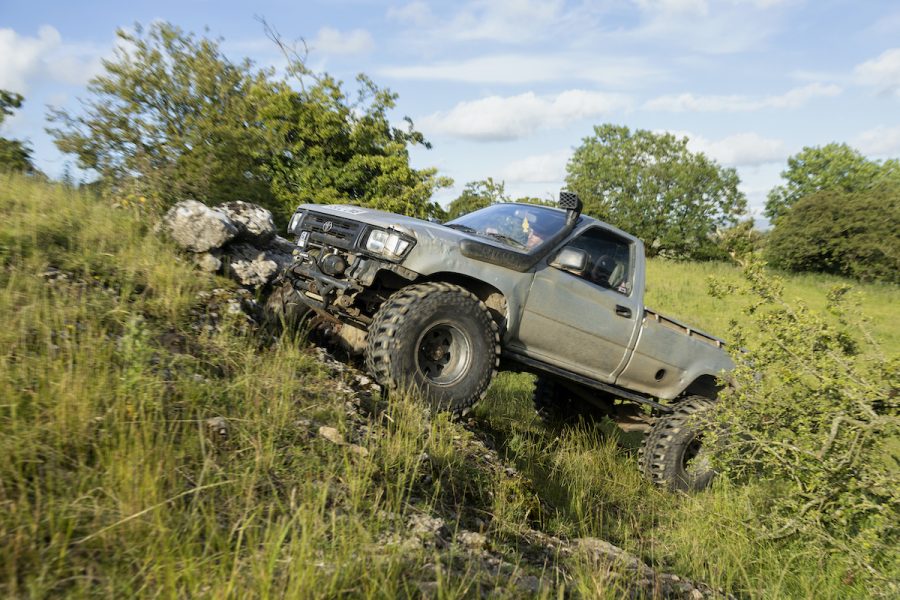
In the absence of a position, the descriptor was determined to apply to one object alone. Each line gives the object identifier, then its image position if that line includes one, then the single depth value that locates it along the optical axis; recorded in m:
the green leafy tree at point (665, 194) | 51.56
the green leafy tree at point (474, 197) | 24.56
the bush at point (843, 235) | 33.12
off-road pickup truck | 4.68
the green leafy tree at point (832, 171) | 62.31
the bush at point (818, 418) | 4.51
